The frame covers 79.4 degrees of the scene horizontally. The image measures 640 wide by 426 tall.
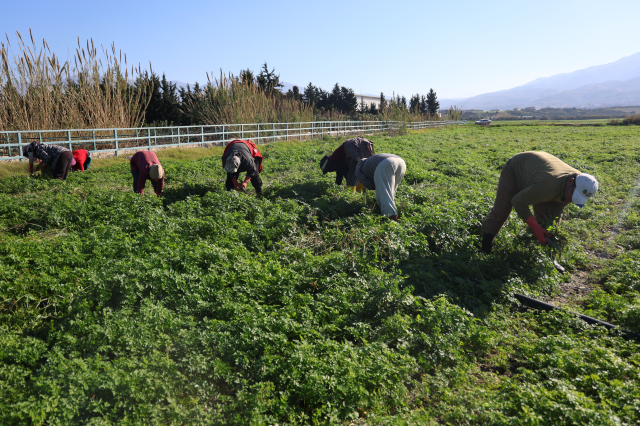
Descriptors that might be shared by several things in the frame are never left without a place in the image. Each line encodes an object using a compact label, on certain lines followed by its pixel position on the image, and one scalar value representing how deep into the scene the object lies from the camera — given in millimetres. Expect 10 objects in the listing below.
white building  76675
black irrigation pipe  4107
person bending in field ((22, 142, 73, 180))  9875
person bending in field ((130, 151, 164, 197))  8133
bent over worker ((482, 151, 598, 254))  5536
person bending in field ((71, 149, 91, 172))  11086
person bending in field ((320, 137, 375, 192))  8852
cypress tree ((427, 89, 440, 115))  78181
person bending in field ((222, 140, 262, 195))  8211
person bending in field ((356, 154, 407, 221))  7488
